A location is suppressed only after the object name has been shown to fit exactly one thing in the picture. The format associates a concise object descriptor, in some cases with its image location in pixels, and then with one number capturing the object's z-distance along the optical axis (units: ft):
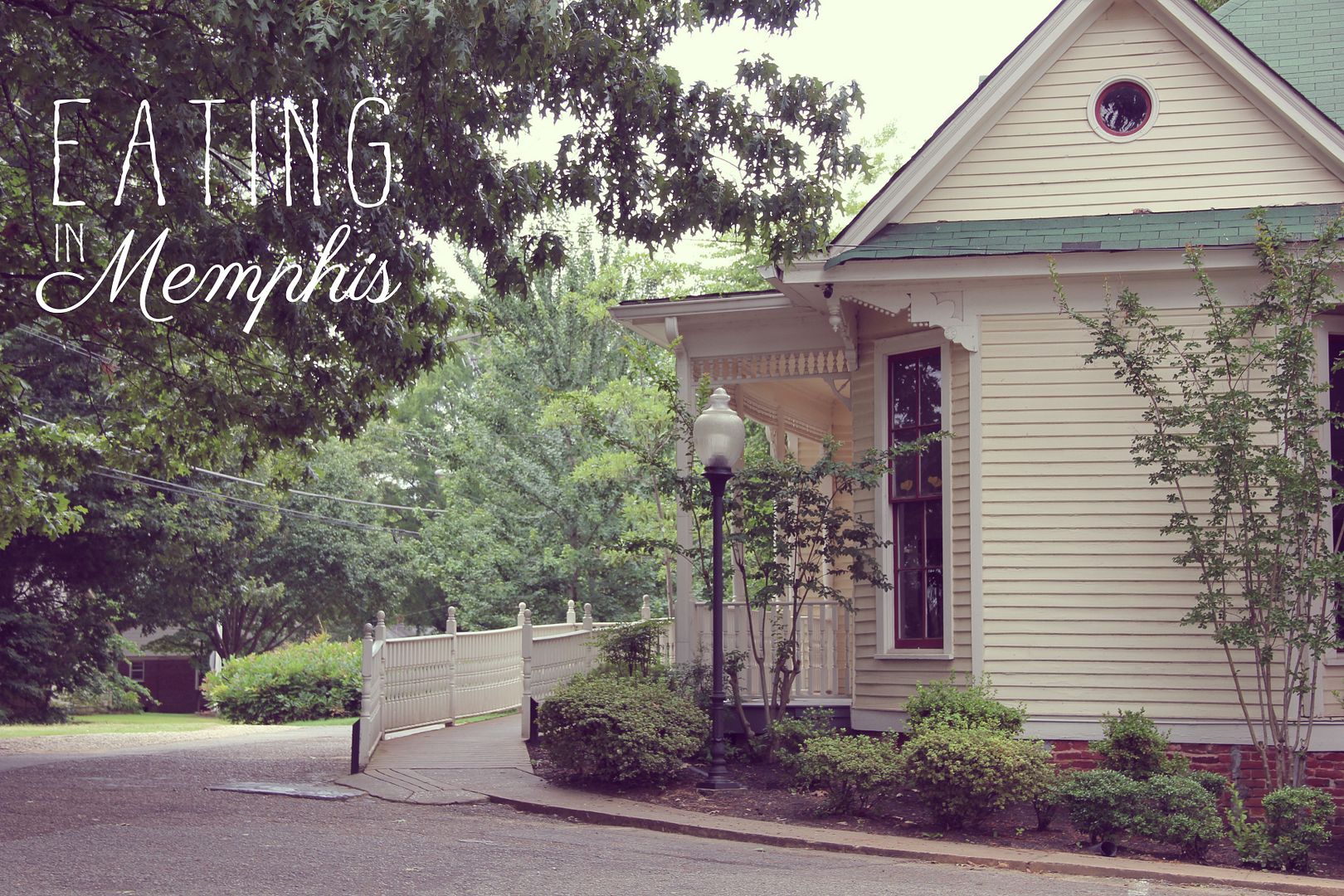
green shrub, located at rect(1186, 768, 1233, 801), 33.22
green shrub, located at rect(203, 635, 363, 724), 87.66
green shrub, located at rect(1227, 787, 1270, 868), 30.27
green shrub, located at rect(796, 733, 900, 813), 33.91
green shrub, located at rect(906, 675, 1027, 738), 35.63
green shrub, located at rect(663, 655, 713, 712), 43.27
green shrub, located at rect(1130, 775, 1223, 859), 30.27
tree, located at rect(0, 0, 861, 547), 30.55
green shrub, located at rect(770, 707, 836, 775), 39.27
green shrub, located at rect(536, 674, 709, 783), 37.78
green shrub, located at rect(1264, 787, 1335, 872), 29.94
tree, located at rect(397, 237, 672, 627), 99.76
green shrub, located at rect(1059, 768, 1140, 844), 31.14
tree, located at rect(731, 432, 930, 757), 40.16
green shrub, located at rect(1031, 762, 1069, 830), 32.40
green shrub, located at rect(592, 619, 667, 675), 46.21
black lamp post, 38.01
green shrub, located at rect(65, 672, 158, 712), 92.17
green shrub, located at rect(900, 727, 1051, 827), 32.19
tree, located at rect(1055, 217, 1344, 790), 33.47
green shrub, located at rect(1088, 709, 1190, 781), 33.91
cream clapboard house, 38.40
